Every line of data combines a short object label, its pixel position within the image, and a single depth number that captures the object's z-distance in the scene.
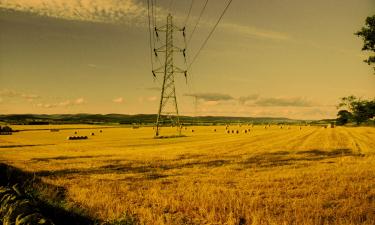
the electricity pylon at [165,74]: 49.97
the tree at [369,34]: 16.47
